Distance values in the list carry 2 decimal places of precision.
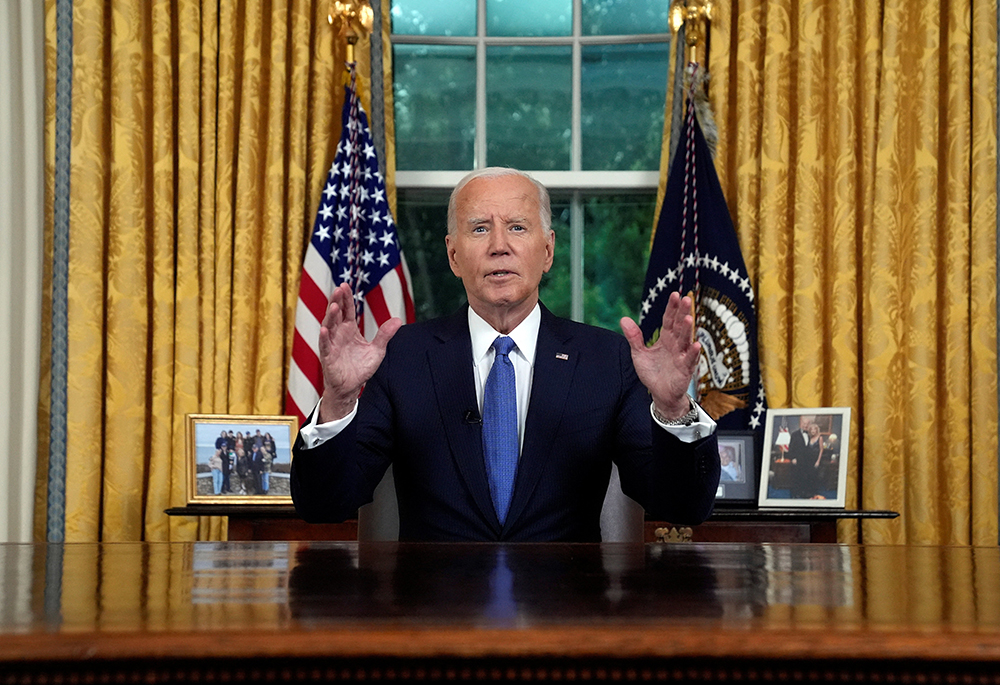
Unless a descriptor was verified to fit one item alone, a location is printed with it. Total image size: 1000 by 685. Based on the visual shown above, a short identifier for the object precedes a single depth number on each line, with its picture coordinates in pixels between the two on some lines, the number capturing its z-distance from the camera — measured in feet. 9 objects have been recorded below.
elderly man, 6.16
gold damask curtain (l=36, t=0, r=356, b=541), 12.03
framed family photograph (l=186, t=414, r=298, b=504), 10.81
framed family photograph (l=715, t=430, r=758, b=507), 10.74
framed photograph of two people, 10.75
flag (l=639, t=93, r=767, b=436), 11.76
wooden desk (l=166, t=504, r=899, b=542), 10.26
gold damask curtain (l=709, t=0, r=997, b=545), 11.71
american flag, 11.87
